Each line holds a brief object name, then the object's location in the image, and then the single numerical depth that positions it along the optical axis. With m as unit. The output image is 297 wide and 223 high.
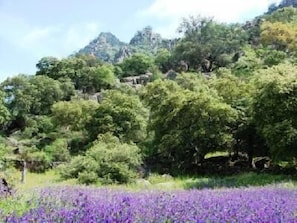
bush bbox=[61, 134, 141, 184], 19.52
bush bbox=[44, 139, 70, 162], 31.63
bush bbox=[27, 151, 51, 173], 30.28
